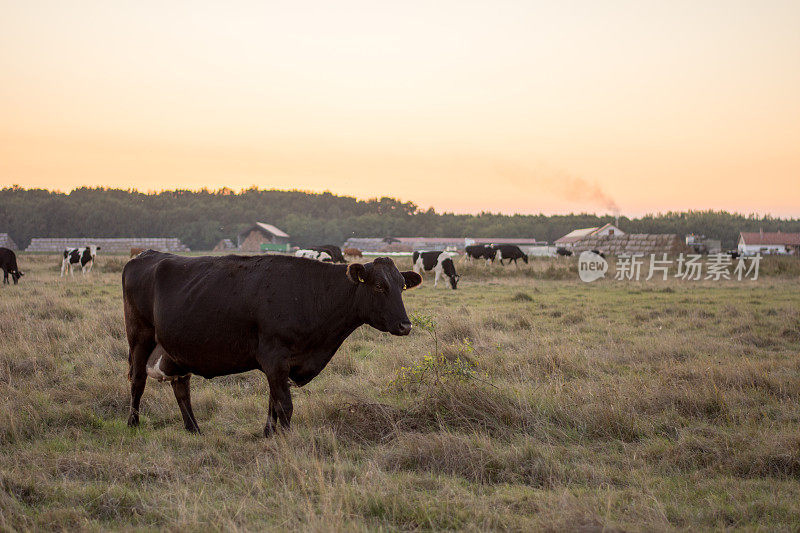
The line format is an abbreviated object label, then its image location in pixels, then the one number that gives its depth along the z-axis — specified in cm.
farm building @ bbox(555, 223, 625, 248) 10144
